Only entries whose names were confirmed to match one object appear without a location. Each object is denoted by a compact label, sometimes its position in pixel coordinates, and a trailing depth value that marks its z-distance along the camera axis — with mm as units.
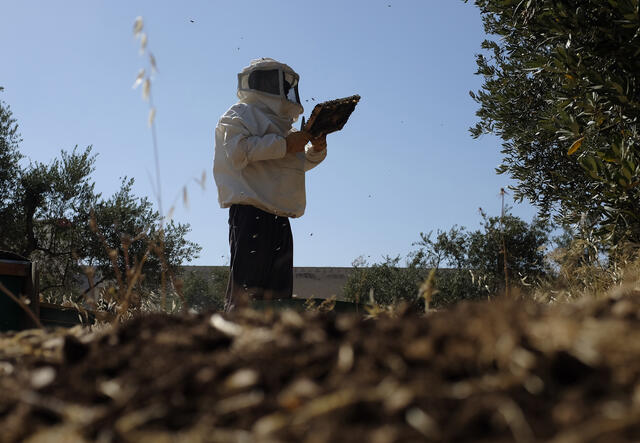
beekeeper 6043
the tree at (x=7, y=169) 19469
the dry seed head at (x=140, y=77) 2963
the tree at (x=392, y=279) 23141
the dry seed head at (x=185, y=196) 2868
